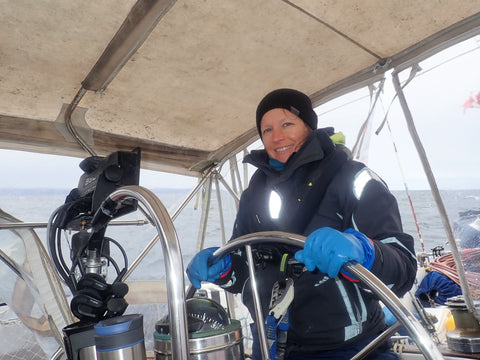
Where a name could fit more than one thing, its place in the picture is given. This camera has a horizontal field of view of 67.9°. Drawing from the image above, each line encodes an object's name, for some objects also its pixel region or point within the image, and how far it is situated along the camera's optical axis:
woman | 1.10
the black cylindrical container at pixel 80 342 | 0.73
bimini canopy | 1.47
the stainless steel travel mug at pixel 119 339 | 0.61
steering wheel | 0.60
